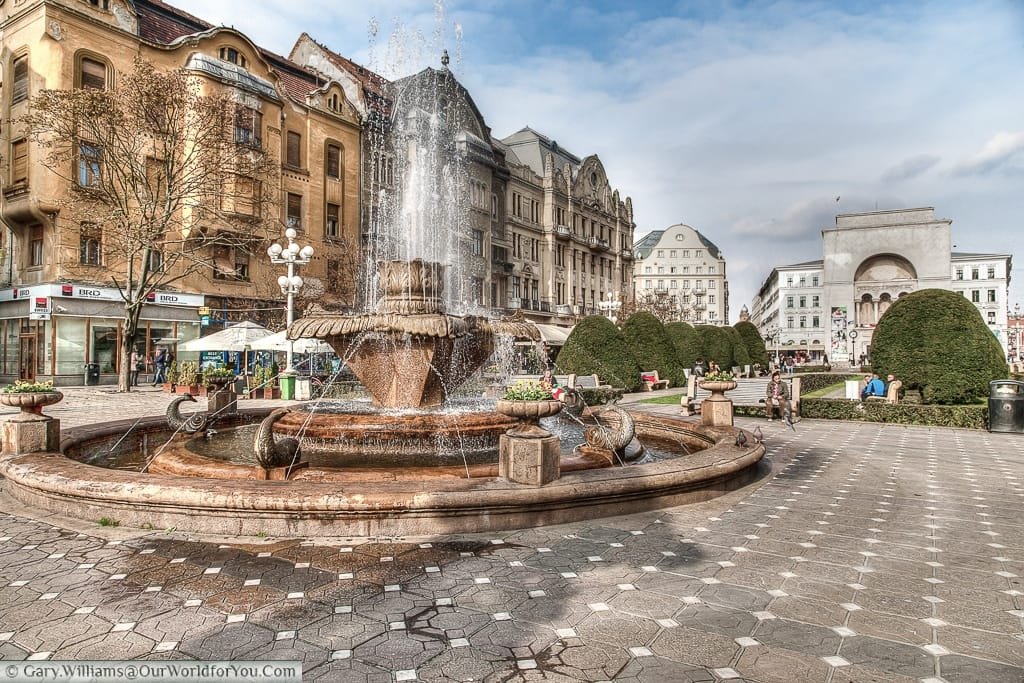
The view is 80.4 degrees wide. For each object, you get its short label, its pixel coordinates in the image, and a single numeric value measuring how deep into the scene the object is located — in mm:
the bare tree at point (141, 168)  21594
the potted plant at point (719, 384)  11266
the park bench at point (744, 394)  17266
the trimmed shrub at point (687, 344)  37625
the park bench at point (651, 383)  26938
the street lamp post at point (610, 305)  37503
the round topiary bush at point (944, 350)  17750
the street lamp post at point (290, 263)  21188
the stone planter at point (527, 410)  6523
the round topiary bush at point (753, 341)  48722
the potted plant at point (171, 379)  22812
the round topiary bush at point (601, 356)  24781
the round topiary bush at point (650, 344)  28719
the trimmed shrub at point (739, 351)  43844
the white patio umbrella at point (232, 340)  22375
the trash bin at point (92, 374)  25875
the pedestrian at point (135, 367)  25344
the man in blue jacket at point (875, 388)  19422
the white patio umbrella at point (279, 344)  21641
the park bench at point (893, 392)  18223
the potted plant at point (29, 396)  7641
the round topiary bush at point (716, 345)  39906
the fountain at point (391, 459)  5508
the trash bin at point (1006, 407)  13891
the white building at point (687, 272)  106625
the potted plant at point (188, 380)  22328
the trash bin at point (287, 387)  21062
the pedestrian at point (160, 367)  26406
